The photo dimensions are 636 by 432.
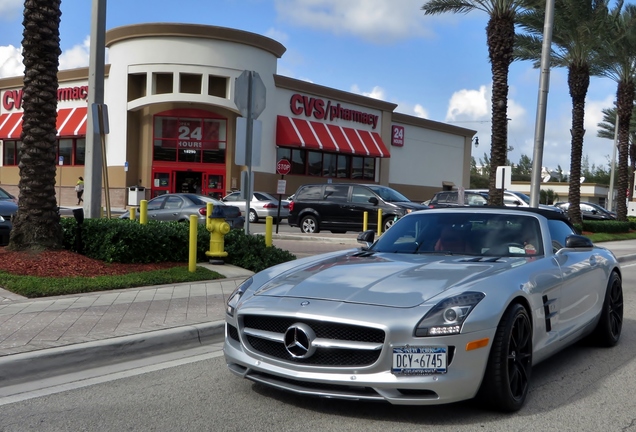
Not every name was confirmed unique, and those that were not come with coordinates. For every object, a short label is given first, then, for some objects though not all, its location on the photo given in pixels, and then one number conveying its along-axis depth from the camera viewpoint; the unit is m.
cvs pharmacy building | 38.69
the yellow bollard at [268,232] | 12.63
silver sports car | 4.30
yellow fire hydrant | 11.64
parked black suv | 22.72
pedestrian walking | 36.56
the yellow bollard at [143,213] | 12.02
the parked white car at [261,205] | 29.95
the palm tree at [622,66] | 32.16
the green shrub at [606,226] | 31.00
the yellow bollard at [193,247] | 10.78
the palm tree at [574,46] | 27.66
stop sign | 26.72
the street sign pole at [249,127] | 10.85
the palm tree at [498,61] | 23.72
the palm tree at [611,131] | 57.59
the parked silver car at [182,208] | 20.47
